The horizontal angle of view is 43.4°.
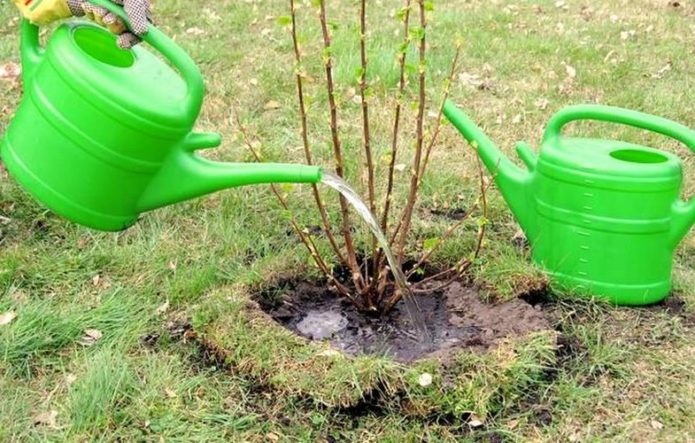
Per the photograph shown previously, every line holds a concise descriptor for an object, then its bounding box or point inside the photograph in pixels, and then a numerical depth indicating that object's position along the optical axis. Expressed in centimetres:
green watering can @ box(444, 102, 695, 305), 244
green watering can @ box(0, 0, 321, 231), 196
